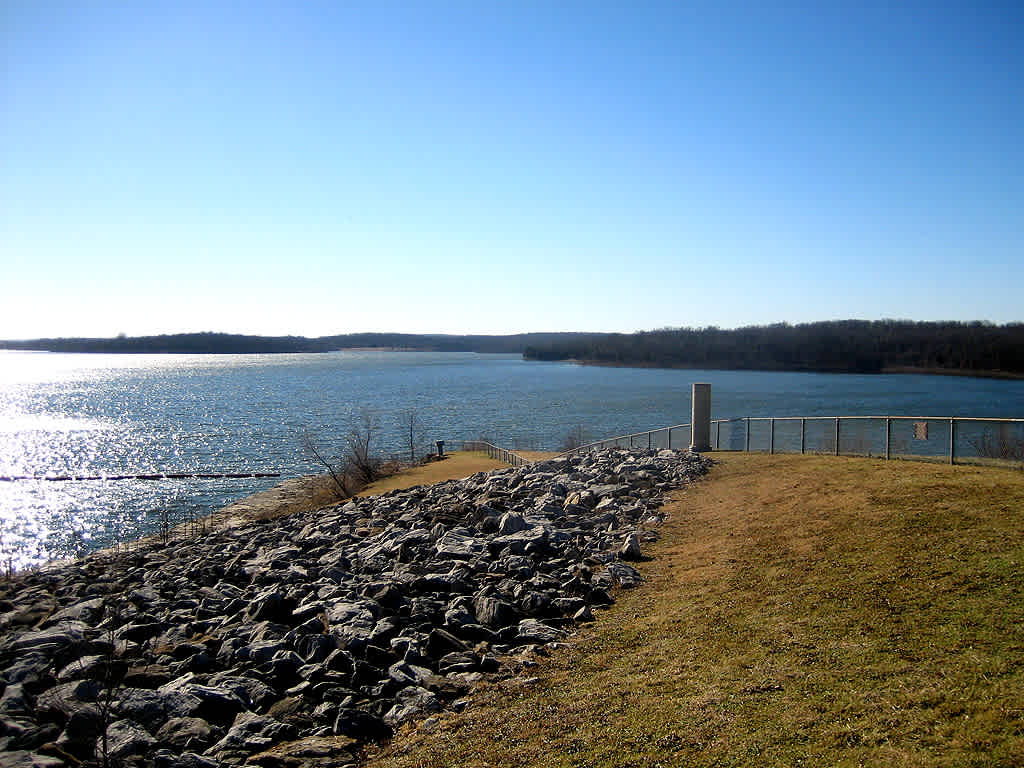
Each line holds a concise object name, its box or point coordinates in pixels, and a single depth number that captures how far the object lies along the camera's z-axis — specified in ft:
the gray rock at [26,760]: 19.77
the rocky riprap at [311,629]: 21.27
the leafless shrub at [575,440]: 128.26
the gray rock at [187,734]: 20.76
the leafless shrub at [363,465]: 106.73
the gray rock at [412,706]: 21.07
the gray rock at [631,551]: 35.50
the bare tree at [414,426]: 154.61
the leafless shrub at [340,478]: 99.76
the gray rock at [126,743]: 20.03
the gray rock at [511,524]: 40.11
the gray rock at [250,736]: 20.10
